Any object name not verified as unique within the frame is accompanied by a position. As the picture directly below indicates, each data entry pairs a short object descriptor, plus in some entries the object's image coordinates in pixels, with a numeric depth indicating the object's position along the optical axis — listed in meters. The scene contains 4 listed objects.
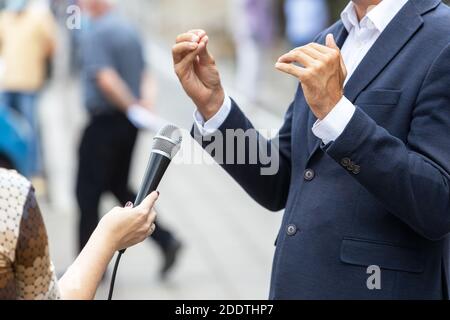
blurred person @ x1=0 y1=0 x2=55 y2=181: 13.77
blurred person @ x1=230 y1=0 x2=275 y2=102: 19.18
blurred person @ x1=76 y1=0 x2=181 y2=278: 9.83
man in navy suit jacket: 3.74
